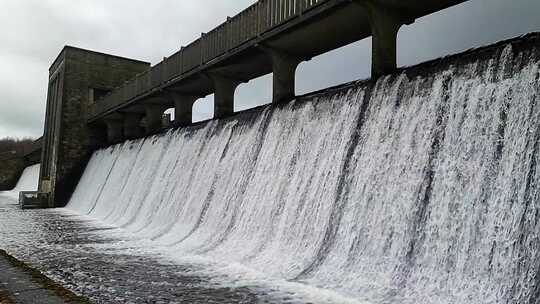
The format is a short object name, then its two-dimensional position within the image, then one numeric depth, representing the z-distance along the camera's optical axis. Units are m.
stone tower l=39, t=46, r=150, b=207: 29.67
